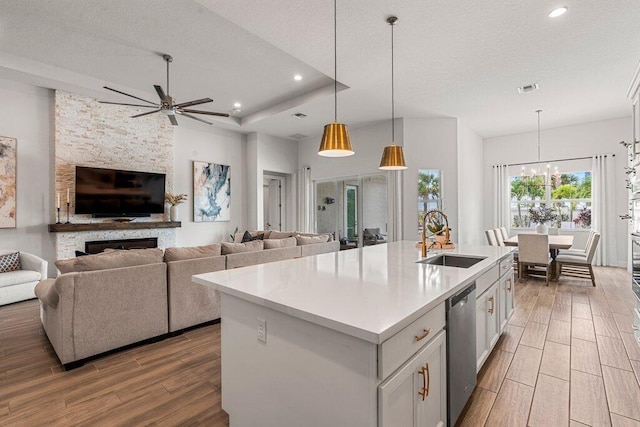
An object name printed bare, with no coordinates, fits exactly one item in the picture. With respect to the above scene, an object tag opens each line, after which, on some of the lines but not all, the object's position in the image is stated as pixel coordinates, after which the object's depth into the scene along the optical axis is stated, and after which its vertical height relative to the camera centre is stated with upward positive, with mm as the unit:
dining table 5074 -546
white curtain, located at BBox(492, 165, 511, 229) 7824 +312
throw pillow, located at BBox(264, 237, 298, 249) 4168 -403
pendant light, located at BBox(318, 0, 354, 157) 2254 +544
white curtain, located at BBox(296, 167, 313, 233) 8258 +400
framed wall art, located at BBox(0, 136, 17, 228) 4527 +509
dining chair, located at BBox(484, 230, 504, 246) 5680 -459
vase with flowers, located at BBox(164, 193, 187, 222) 6246 +248
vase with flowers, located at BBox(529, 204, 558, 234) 7340 -71
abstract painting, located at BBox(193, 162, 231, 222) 6840 +517
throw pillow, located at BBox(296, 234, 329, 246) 4825 -415
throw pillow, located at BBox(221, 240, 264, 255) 3629 -395
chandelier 7202 +863
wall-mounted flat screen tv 5199 +419
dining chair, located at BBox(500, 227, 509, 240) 6431 -455
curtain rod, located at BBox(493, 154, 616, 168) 6598 +1195
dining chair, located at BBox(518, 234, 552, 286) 4918 -616
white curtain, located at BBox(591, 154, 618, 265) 6504 +54
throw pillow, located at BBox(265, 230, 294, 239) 6127 -412
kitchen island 1147 -564
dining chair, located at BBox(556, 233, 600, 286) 4852 -813
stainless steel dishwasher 1649 -788
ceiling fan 3823 +1433
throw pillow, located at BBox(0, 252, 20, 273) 4238 -634
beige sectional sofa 2480 -745
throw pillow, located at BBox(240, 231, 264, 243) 5887 -437
